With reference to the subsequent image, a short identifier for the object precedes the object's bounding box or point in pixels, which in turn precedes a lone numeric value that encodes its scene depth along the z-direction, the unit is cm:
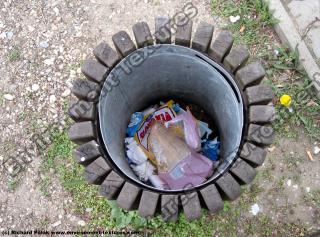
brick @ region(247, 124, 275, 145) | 262
